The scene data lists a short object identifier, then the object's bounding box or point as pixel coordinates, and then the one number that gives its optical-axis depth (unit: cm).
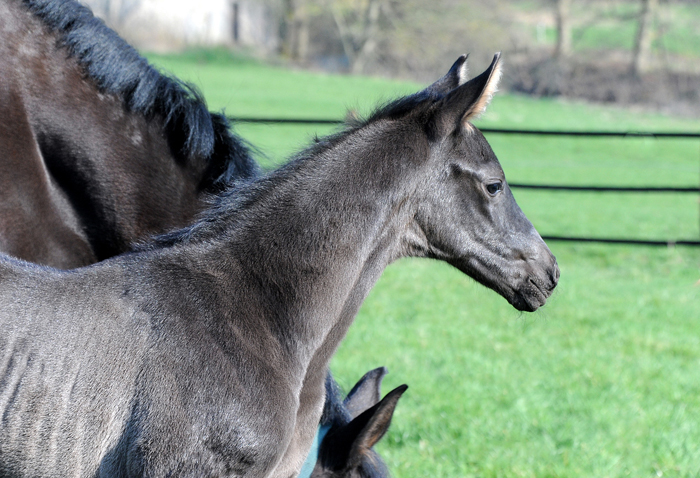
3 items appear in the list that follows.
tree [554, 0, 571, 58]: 2756
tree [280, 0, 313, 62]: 3438
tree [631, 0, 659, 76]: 2664
